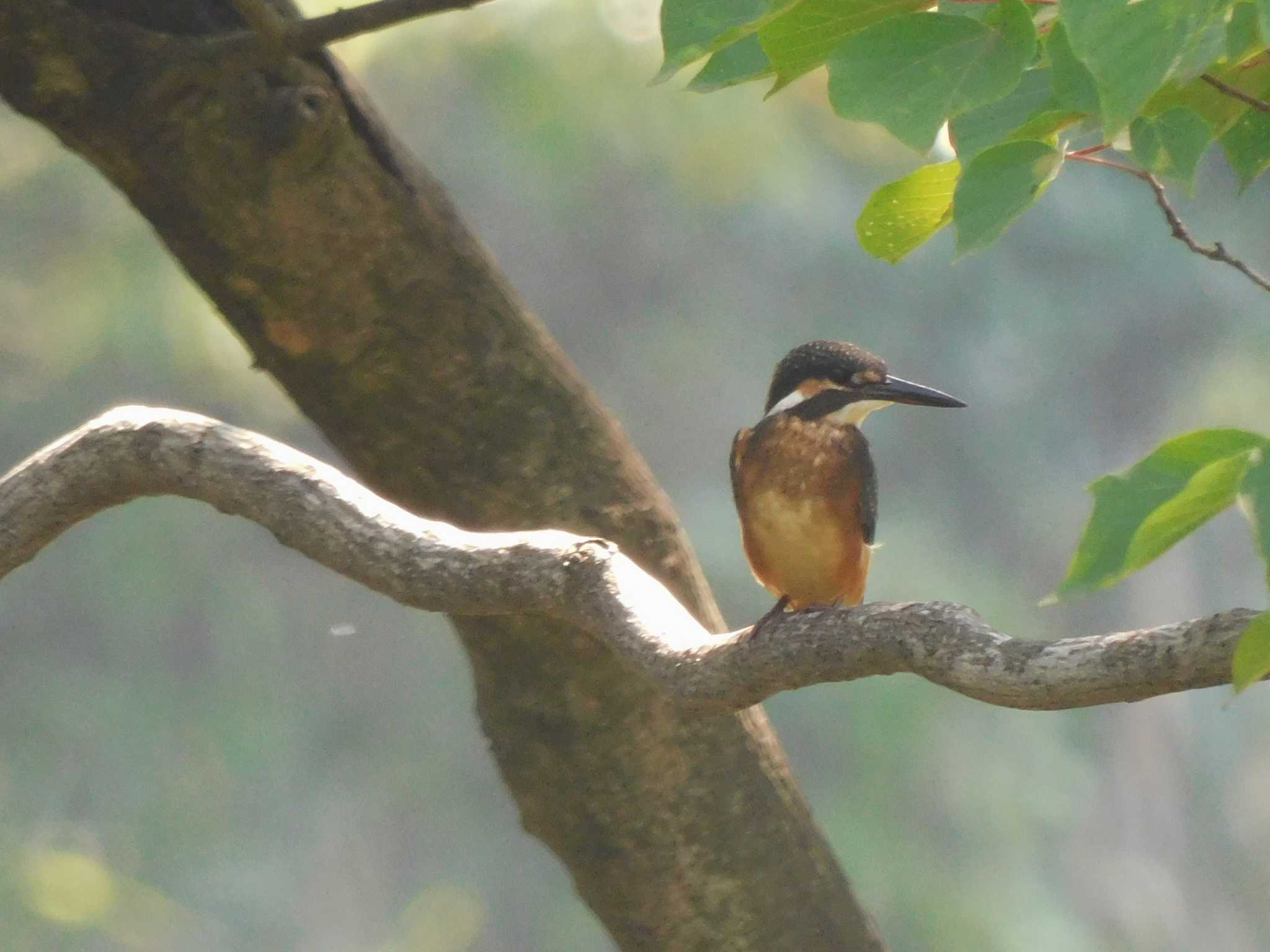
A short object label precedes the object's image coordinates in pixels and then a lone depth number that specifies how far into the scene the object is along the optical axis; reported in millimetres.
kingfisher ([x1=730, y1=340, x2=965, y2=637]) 10734
